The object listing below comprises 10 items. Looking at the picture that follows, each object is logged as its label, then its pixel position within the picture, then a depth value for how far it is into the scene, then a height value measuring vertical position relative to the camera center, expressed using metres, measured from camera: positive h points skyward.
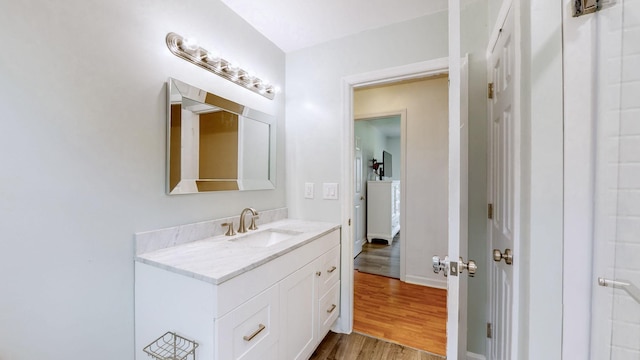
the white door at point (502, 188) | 1.00 -0.05
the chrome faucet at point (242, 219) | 1.66 -0.28
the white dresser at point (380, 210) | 4.48 -0.58
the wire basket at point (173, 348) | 0.96 -0.71
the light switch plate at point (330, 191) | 1.99 -0.11
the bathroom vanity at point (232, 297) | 0.96 -0.54
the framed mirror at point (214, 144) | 1.33 +0.22
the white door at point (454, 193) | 0.84 -0.05
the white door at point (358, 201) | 3.93 -0.40
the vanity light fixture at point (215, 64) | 1.34 +0.71
